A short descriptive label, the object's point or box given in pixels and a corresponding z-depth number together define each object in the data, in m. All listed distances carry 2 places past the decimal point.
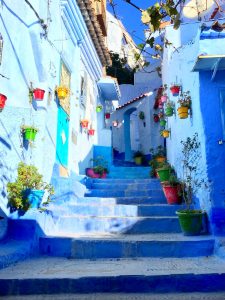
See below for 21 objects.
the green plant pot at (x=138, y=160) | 14.61
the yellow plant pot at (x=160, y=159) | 10.61
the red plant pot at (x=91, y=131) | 10.65
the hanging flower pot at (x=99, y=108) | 12.23
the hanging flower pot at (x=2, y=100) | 4.66
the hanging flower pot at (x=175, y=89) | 7.02
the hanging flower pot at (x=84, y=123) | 9.54
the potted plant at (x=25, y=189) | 4.89
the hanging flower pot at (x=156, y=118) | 13.35
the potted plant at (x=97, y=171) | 9.82
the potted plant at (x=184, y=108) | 6.16
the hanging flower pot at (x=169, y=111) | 7.88
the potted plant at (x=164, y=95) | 8.84
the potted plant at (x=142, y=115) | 15.32
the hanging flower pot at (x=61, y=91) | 7.08
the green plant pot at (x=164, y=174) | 7.70
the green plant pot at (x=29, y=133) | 5.46
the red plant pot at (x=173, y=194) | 6.36
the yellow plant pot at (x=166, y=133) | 9.59
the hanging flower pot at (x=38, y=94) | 5.95
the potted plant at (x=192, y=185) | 5.00
